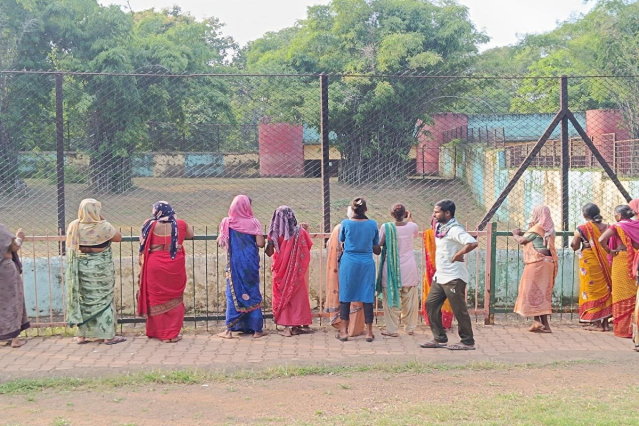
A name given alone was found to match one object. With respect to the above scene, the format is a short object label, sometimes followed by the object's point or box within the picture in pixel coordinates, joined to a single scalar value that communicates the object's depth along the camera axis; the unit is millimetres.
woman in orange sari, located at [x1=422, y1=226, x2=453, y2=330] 14727
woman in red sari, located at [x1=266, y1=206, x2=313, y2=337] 14578
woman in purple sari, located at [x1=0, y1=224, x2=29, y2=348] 13508
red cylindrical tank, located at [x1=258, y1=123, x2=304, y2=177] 20109
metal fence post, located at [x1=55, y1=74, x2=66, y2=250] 15070
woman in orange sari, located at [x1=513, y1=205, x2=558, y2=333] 14875
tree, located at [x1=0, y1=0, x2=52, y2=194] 20828
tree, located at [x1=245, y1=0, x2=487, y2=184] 44156
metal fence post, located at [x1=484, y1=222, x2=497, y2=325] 15430
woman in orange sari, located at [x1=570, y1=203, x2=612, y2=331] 15008
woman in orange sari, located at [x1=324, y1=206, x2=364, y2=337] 14797
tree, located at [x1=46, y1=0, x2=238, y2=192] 20406
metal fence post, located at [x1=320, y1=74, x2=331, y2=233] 15473
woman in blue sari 14367
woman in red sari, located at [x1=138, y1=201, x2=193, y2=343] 14008
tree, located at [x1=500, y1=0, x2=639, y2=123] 43437
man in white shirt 12984
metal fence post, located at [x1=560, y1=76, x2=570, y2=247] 16484
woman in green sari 13820
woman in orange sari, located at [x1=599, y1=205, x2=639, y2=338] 14320
